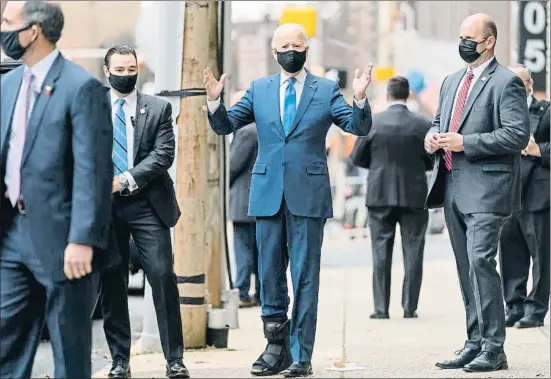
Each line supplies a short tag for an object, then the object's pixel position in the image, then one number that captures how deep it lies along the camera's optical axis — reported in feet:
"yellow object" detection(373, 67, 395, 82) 155.34
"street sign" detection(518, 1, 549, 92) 64.44
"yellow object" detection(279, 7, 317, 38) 99.35
